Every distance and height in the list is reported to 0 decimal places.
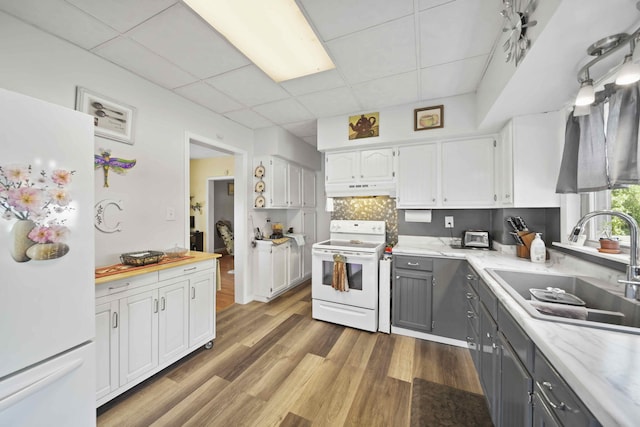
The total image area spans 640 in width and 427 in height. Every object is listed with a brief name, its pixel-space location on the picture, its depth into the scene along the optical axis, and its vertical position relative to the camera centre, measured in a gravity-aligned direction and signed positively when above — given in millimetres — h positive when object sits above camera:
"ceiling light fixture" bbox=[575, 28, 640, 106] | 969 +705
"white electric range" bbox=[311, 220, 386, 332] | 2521 -823
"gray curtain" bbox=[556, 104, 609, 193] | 1457 +393
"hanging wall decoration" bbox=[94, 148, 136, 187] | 1808 +400
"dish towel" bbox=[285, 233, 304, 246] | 3816 -409
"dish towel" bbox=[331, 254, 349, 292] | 2592 -688
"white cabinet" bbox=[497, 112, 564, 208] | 1951 +473
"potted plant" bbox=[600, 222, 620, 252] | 1365 -185
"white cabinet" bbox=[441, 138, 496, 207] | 2457 +438
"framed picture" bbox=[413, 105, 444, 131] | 2518 +1051
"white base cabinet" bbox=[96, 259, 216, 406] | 1512 -834
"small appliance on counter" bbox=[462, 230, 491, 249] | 2541 -293
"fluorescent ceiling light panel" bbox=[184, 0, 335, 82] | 1449 +1290
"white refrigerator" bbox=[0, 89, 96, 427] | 941 -229
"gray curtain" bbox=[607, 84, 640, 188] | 1231 +423
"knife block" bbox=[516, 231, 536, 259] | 2023 -261
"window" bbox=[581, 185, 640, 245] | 1356 +41
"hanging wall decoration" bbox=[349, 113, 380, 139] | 2803 +1077
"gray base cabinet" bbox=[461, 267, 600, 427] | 715 -676
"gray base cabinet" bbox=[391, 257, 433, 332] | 2348 -853
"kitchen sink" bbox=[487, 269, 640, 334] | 1003 -441
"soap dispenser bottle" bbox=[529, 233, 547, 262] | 1862 -302
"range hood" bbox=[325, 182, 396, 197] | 2881 +313
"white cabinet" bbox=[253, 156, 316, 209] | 3400 +446
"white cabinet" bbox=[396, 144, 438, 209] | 2658 +430
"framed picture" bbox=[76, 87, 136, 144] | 1729 +792
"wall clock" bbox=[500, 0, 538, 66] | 1172 +961
